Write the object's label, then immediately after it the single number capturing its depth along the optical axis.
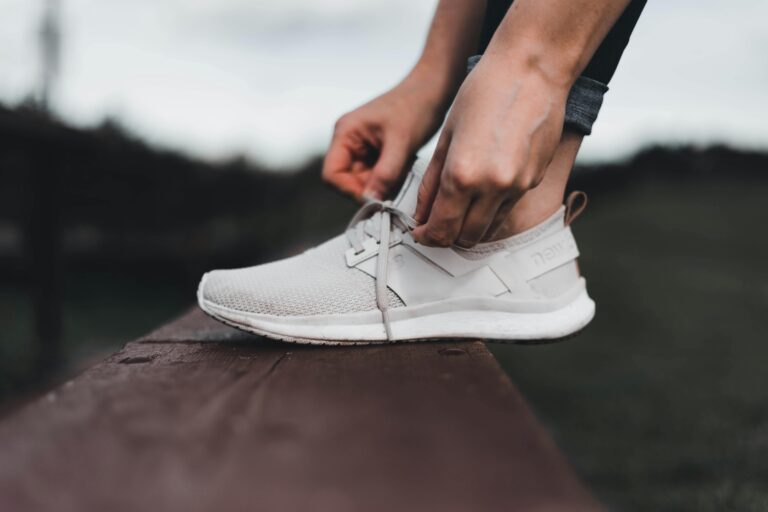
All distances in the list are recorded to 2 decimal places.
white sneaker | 1.03
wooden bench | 0.46
